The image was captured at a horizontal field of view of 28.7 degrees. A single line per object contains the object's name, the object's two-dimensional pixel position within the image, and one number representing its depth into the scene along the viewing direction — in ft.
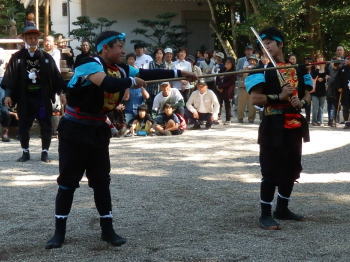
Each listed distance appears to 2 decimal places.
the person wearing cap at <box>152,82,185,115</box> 47.52
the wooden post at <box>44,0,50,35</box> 75.51
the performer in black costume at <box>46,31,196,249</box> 17.38
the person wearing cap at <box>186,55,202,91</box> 52.64
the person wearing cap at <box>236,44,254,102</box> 53.90
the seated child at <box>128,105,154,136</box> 47.29
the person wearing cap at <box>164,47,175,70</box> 50.52
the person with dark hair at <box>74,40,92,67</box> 51.22
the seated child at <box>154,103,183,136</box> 46.80
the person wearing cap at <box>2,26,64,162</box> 32.22
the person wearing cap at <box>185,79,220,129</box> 50.11
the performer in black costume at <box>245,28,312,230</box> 19.27
